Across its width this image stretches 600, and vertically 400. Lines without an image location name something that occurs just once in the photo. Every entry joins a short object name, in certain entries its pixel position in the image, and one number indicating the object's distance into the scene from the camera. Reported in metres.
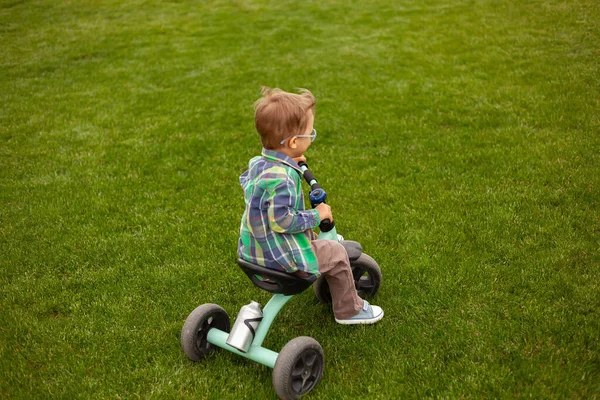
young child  3.42
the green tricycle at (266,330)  3.46
